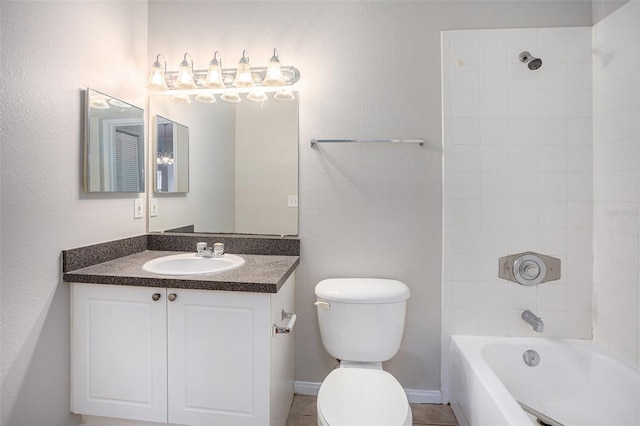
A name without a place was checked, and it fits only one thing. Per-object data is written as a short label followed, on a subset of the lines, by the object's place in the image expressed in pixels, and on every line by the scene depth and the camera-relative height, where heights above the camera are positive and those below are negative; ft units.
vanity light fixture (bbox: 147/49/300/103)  5.57 +2.34
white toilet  4.93 -1.79
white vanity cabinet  4.21 -2.01
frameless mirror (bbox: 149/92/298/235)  5.88 +0.85
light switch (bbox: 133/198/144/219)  5.91 +0.03
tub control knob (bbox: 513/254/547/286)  5.49 -1.04
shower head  5.27 +2.50
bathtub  4.45 -2.65
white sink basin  5.39 -0.92
